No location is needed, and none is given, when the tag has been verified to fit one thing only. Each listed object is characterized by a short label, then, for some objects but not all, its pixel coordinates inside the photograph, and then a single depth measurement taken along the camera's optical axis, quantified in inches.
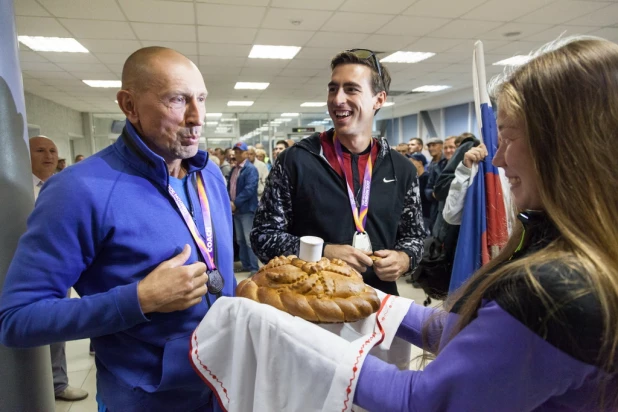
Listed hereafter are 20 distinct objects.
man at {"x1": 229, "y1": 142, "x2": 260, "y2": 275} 209.3
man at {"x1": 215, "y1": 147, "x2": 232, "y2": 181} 246.8
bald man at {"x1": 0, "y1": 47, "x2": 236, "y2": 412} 35.1
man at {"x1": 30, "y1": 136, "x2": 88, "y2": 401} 103.6
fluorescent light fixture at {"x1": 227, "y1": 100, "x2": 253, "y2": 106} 485.4
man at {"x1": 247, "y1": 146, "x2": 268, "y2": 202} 244.5
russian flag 77.6
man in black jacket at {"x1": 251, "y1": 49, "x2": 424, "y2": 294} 61.3
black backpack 116.3
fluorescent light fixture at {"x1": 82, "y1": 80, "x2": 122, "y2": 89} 349.4
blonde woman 23.3
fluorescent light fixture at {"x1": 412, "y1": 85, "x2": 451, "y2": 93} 440.5
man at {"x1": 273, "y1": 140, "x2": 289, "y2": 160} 306.3
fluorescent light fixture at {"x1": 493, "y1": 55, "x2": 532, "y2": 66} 314.1
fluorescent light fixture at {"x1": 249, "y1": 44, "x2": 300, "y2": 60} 265.6
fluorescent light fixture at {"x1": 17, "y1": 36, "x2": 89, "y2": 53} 227.9
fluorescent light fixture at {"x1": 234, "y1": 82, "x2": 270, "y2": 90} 381.4
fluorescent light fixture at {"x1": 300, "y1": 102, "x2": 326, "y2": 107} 523.0
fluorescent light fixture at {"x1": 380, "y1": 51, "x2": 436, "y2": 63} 293.1
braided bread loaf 33.4
